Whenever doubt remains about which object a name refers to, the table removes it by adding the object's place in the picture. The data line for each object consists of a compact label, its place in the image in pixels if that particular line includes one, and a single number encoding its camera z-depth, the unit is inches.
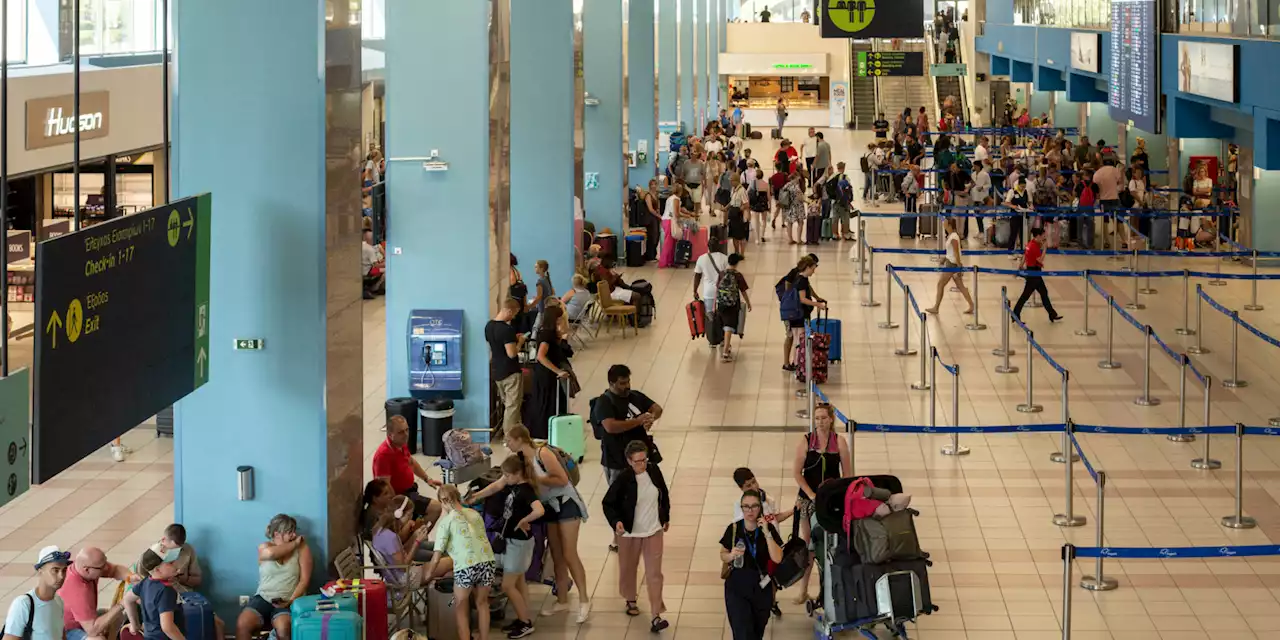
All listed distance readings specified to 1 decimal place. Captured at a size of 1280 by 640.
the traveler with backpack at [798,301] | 705.6
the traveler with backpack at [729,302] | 746.2
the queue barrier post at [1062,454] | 556.7
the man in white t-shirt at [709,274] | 747.4
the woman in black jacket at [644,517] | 406.0
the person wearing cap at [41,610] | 346.3
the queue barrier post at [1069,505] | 475.6
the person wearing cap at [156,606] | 359.6
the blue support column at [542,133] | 807.7
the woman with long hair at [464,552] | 387.9
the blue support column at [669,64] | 1668.3
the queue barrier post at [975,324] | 832.1
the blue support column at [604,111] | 1055.0
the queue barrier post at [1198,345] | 751.1
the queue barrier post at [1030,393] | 637.1
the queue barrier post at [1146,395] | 649.0
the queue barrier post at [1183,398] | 592.1
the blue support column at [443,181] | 609.3
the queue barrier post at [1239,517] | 482.9
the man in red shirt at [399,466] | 454.9
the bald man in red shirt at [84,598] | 366.0
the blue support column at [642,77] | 1301.7
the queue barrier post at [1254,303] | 848.1
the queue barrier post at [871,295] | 892.0
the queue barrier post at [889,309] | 834.2
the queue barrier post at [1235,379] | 679.0
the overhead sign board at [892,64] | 1898.4
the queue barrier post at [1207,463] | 557.9
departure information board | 948.6
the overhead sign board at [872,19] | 1102.4
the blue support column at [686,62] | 1917.8
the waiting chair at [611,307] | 820.6
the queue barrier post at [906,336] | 740.6
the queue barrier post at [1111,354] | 711.7
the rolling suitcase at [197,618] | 383.9
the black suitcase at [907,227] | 1171.3
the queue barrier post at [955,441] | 584.1
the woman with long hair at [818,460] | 428.5
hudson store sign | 653.2
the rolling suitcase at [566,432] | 550.3
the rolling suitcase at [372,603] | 383.2
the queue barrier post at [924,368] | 689.6
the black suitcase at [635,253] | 1078.4
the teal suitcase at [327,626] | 371.2
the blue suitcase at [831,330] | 717.9
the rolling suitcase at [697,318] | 776.9
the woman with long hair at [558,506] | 416.2
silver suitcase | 372.8
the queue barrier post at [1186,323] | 758.8
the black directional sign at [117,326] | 297.6
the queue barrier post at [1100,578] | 432.8
